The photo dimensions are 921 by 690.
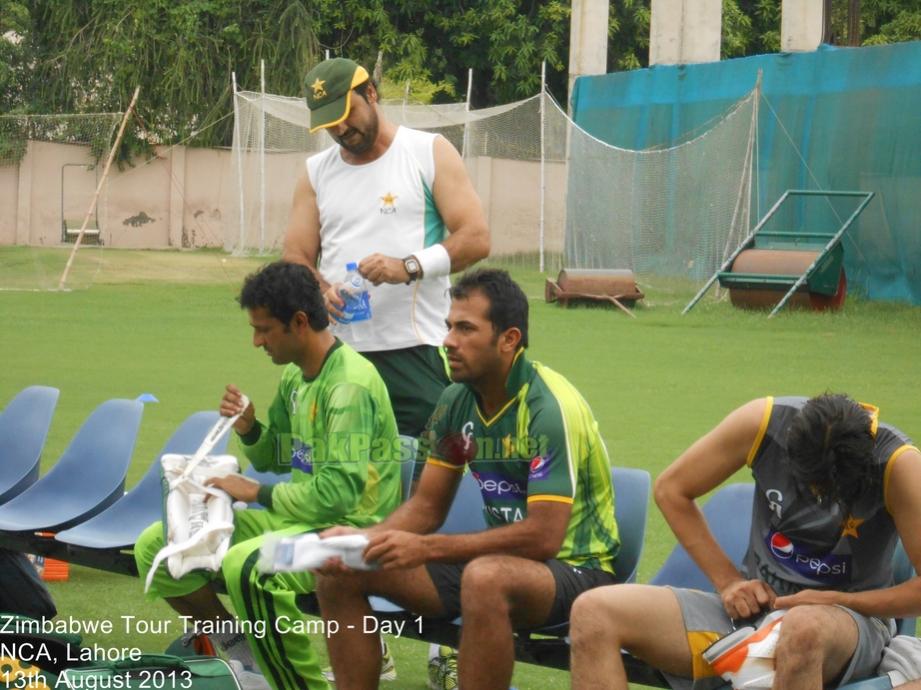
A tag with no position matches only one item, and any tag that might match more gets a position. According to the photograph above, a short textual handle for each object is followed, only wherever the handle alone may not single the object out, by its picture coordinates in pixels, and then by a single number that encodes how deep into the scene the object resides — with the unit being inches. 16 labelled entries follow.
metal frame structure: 1438.2
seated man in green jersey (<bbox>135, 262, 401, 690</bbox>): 377.7
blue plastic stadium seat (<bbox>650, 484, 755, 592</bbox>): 362.9
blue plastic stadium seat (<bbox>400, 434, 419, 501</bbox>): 420.8
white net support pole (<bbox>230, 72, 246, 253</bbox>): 1956.7
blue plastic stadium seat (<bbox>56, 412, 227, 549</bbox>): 458.6
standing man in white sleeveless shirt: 440.5
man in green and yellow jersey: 337.4
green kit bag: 346.0
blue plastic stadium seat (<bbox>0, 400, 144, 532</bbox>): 492.1
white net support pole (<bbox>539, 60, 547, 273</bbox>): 1857.8
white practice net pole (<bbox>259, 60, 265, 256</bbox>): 1939.0
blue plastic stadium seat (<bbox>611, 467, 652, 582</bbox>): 372.2
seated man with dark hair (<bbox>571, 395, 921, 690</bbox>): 303.4
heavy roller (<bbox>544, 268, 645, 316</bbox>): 1546.5
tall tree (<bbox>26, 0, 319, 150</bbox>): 2647.6
